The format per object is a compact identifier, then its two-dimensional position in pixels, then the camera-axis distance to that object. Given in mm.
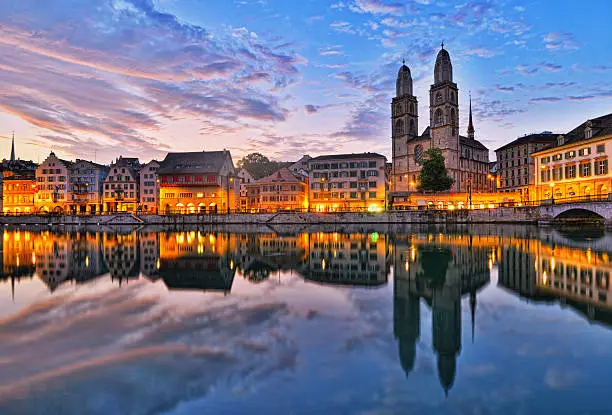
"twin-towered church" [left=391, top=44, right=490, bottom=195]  90875
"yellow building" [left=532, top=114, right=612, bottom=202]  55906
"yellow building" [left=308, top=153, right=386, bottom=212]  87250
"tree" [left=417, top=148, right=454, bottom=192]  80000
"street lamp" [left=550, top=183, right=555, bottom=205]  65062
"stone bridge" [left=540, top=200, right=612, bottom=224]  47188
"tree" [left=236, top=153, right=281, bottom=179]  146625
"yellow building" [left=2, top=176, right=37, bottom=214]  101938
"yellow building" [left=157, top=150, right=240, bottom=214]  89688
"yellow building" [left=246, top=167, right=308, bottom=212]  88312
